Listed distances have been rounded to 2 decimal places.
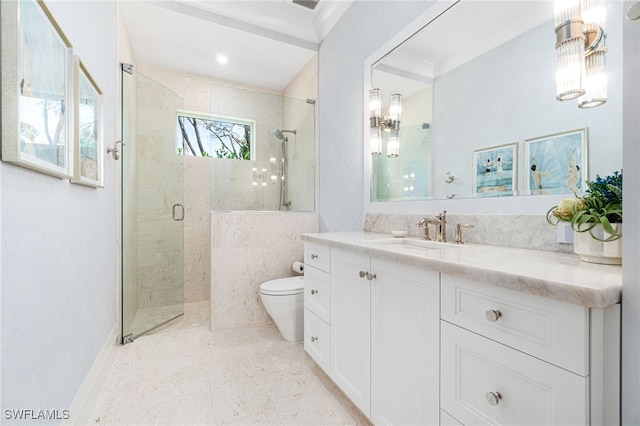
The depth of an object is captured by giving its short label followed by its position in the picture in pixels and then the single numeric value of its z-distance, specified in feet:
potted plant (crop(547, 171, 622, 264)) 2.54
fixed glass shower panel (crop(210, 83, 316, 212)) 9.28
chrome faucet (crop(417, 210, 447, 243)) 4.81
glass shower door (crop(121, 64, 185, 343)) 7.43
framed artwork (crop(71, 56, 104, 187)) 4.14
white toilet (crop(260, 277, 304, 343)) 6.98
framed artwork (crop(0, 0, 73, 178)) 2.50
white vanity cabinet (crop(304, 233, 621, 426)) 1.95
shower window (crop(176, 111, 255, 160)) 9.55
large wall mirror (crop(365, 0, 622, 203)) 3.29
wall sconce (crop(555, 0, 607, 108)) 2.98
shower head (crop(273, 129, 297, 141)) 9.88
